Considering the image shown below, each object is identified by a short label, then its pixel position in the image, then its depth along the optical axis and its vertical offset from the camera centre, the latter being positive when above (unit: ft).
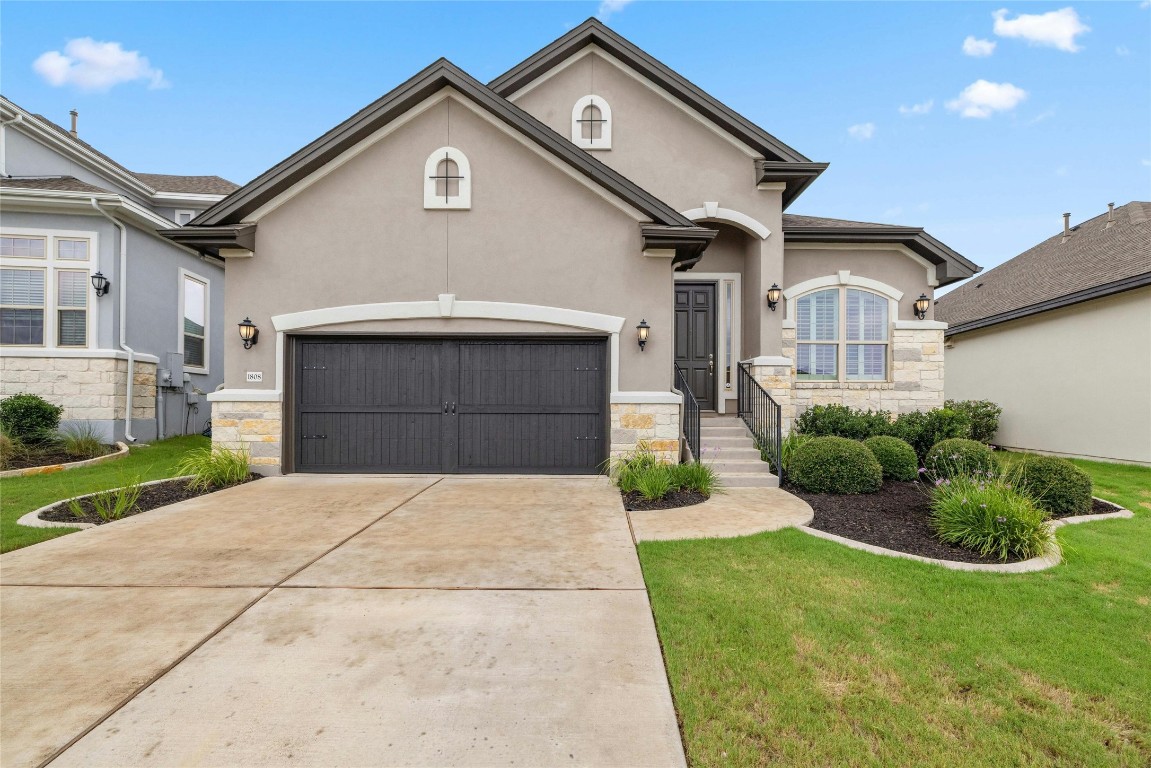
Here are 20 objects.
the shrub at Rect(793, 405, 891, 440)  29.66 -2.24
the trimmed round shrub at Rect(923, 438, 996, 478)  22.71 -3.33
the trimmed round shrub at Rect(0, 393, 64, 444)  29.14 -2.27
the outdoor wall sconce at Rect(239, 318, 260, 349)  25.16 +2.45
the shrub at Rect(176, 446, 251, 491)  23.20 -4.16
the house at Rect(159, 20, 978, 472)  25.18 +4.51
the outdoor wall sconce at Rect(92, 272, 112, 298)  32.40 +6.27
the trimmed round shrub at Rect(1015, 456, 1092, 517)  19.58 -3.97
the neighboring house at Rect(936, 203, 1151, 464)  32.65 +3.24
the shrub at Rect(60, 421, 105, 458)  29.84 -3.68
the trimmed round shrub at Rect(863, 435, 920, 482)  25.27 -3.72
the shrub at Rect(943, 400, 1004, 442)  40.57 -2.43
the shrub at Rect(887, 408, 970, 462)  30.03 -2.53
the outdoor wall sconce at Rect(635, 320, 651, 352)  25.03 +2.72
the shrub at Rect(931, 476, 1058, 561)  14.73 -4.16
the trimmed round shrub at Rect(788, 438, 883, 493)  22.50 -3.78
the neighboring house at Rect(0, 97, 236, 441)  32.07 +5.45
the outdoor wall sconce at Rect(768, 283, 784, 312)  30.17 +5.46
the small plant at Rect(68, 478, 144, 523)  18.17 -4.63
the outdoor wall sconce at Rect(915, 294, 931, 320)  32.94 +5.32
